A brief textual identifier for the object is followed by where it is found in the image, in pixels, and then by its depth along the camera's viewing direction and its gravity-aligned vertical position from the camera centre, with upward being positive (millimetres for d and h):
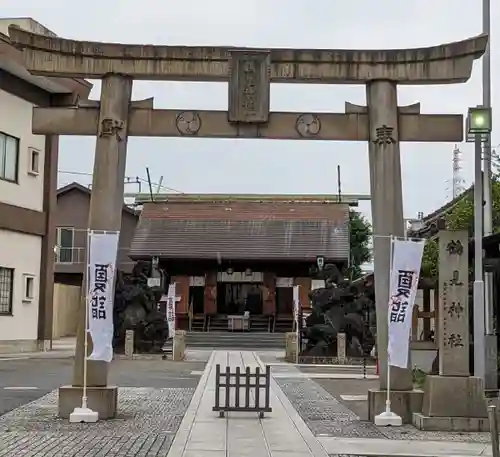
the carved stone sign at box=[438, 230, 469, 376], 12992 +288
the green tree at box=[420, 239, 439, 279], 24230 +1825
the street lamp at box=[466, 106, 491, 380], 15695 +1061
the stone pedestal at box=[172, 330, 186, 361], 30000 -1009
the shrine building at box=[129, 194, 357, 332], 43500 +3246
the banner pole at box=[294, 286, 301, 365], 30453 -292
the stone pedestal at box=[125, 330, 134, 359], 30812 -990
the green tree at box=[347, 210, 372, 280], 58341 +5692
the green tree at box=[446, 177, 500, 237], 22719 +3081
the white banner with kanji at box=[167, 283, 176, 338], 32350 +311
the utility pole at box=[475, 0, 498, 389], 17438 +2389
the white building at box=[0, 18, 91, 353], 29141 +4155
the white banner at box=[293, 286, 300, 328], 32219 +617
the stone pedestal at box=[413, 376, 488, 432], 12844 -1259
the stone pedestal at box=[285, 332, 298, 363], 30594 -1037
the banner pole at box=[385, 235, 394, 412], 13422 -868
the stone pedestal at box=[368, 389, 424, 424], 13625 -1327
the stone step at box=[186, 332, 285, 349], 39469 -1013
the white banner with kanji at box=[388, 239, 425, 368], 13406 +395
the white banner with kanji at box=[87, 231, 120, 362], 13195 +439
